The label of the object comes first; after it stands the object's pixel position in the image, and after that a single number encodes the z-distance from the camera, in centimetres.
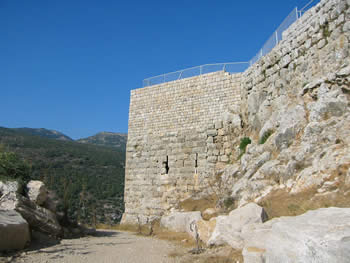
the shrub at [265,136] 1023
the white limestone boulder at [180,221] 911
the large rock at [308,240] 302
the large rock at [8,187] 774
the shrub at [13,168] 852
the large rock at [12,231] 592
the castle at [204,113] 976
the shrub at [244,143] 1175
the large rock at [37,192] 820
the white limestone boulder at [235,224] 550
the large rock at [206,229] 686
